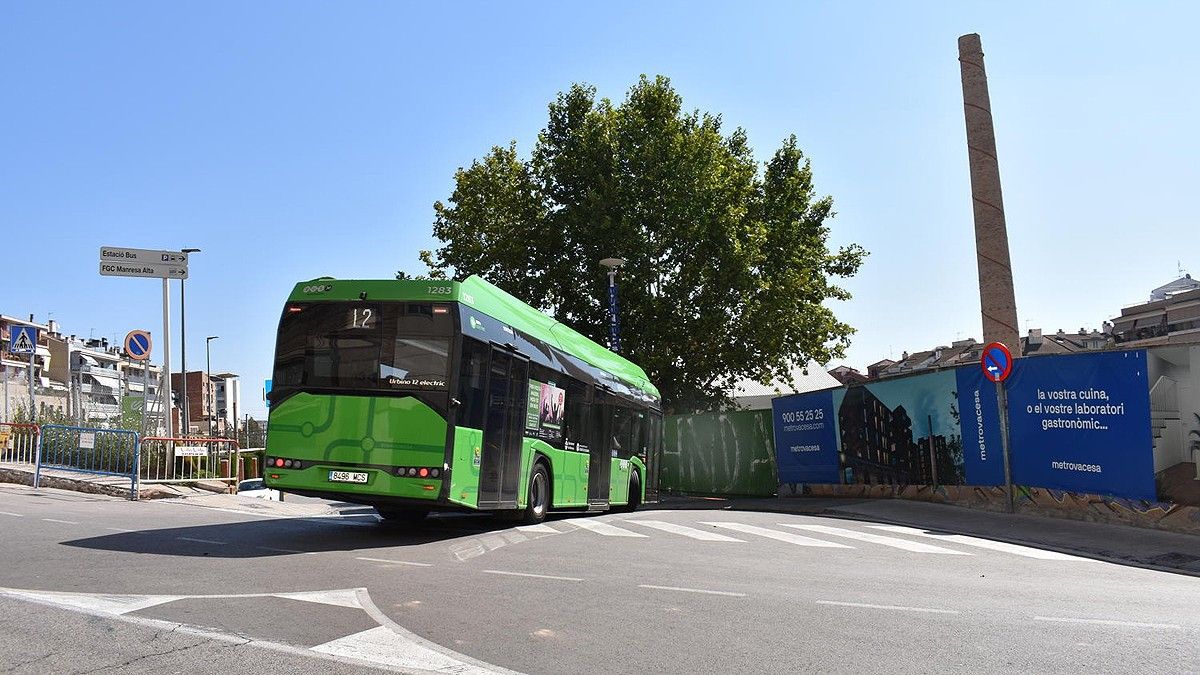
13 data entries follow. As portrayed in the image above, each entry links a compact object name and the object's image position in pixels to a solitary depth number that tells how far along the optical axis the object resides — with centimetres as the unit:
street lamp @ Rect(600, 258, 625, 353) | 2853
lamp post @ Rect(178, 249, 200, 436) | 4719
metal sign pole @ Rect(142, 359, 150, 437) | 2033
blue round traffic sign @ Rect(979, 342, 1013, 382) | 1402
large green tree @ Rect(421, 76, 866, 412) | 3250
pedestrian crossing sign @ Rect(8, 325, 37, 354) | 2127
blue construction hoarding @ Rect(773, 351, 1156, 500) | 1243
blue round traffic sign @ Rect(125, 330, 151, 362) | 2033
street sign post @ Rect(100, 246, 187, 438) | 2258
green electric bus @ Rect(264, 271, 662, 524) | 1101
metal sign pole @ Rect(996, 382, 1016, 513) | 1440
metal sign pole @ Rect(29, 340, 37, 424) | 2206
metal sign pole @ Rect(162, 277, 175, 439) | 2209
